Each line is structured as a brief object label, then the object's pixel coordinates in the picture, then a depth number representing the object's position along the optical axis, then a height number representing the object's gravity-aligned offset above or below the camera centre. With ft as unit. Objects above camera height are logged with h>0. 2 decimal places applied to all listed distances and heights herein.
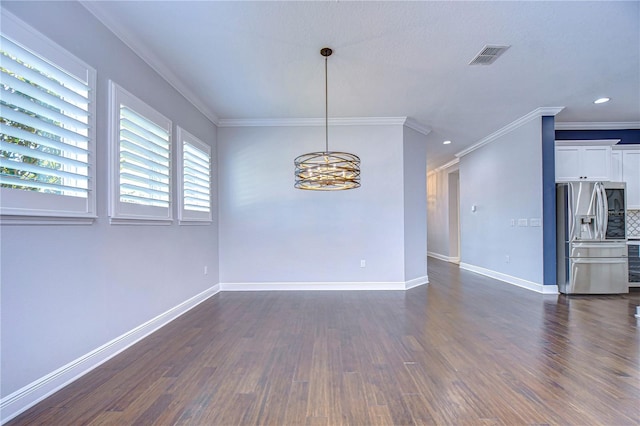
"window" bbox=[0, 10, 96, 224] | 5.12 +1.83
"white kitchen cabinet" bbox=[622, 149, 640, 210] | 15.30 +2.39
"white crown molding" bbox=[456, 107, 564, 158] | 13.74 +5.12
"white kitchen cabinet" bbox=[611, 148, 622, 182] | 15.37 +2.73
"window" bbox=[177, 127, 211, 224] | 11.34 +1.66
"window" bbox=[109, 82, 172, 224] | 7.62 +1.73
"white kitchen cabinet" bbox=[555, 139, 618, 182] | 14.58 +2.83
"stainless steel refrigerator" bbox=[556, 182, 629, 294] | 13.47 -1.22
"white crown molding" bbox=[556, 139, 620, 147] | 14.65 +3.84
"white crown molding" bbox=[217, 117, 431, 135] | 14.82 +5.12
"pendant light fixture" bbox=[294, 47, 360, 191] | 8.88 +1.44
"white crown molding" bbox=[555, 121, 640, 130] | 15.72 +5.11
